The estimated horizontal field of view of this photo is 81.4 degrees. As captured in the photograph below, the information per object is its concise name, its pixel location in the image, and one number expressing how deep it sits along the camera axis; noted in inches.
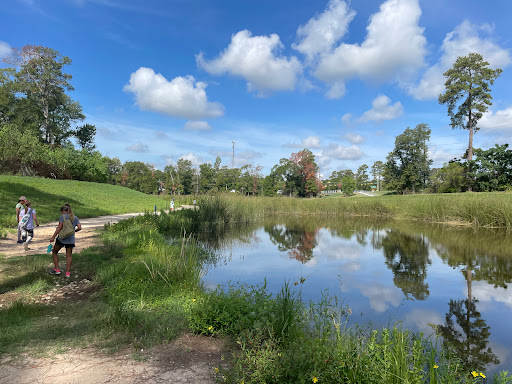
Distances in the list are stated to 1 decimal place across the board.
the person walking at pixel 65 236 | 226.5
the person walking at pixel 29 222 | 322.7
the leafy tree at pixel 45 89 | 1508.4
